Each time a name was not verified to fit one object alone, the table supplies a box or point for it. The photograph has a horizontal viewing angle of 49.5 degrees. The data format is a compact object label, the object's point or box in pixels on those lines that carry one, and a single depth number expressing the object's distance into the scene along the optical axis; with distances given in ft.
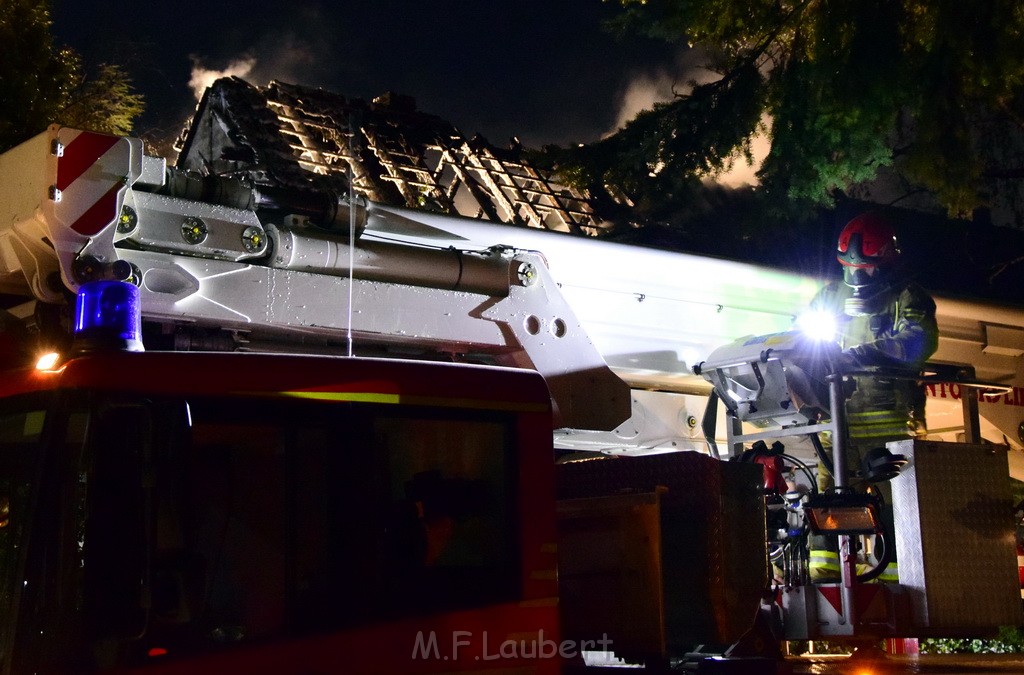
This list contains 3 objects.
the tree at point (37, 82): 43.57
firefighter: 18.44
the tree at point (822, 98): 29.48
